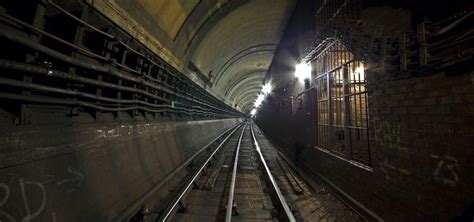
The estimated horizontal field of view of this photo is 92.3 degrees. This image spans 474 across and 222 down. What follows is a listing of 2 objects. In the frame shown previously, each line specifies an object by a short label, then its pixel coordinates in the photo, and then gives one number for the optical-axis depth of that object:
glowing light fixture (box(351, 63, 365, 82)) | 5.81
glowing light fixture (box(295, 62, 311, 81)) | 8.41
